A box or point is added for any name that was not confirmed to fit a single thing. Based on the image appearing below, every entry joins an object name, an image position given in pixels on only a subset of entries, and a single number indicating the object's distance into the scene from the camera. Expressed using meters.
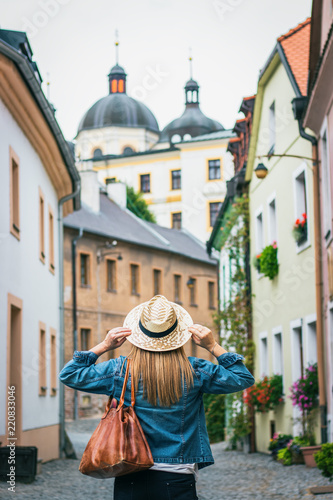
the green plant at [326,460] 11.30
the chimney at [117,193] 50.78
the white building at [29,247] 14.05
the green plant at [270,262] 19.17
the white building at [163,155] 67.38
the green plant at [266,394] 18.77
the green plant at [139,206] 65.54
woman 3.88
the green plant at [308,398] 15.55
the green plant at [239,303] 22.36
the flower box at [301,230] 16.73
